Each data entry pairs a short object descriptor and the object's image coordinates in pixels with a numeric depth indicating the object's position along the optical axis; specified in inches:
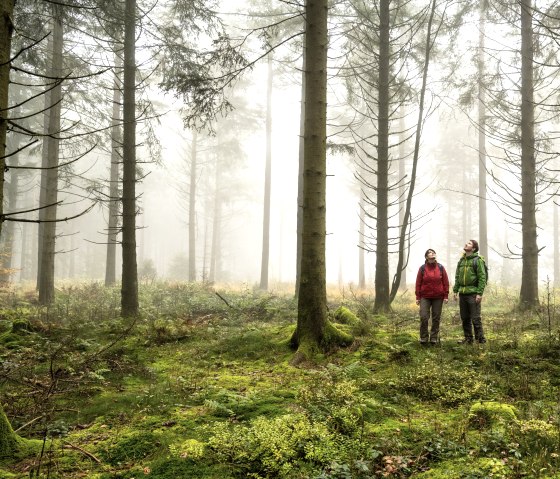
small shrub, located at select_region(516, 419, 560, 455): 136.7
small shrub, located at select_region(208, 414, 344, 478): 135.6
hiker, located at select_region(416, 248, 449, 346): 290.2
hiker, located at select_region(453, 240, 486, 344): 285.6
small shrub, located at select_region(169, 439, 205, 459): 141.6
